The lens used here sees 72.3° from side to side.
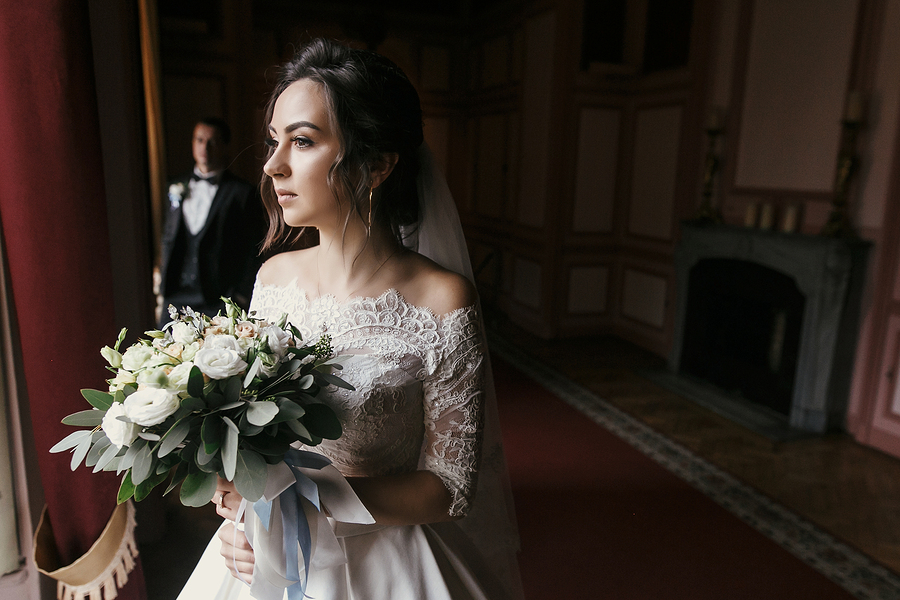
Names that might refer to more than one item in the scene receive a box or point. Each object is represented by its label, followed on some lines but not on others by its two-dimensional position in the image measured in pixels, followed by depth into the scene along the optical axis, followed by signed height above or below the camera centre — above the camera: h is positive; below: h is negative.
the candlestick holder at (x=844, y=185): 3.95 -0.01
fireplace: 4.03 -1.00
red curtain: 1.29 -0.11
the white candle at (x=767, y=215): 4.55 -0.24
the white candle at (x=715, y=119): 4.91 +0.48
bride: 1.20 -0.32
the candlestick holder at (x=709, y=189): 5.04 -0.08
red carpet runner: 2.54 -1.65
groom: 3.29 -0.35
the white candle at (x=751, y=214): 4.68 -0.25
